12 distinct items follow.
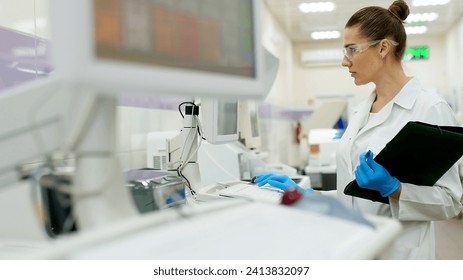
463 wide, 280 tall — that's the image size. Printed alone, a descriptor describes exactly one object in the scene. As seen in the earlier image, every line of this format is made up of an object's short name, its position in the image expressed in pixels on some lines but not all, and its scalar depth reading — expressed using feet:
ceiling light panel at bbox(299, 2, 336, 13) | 18.24
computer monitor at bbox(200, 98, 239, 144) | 4.87
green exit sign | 24.04
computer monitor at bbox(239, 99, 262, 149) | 6.74
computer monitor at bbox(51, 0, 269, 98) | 1.63
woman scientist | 4.39
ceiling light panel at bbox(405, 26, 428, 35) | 22.21
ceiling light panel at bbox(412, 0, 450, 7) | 18.02
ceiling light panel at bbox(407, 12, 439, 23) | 20.01
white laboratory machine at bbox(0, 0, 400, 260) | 1.71
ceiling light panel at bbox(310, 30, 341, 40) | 23.24
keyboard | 4.26
